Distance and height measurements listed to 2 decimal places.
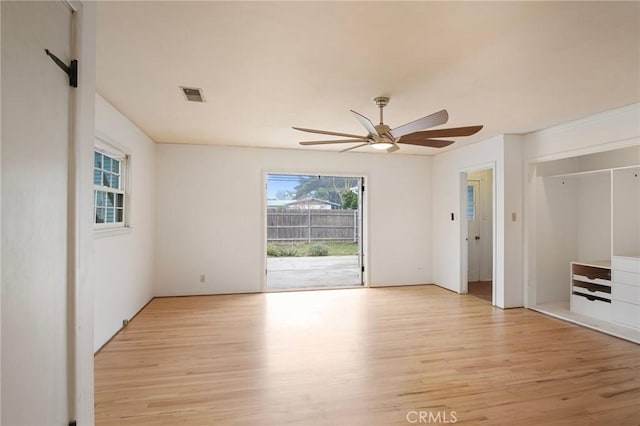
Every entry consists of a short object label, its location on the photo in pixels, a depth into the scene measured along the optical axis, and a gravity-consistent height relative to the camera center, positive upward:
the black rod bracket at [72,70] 1.10 +0.50
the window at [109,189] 3.26 +0.24
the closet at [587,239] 3.67 -0.36
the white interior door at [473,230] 6.20 -0.34
